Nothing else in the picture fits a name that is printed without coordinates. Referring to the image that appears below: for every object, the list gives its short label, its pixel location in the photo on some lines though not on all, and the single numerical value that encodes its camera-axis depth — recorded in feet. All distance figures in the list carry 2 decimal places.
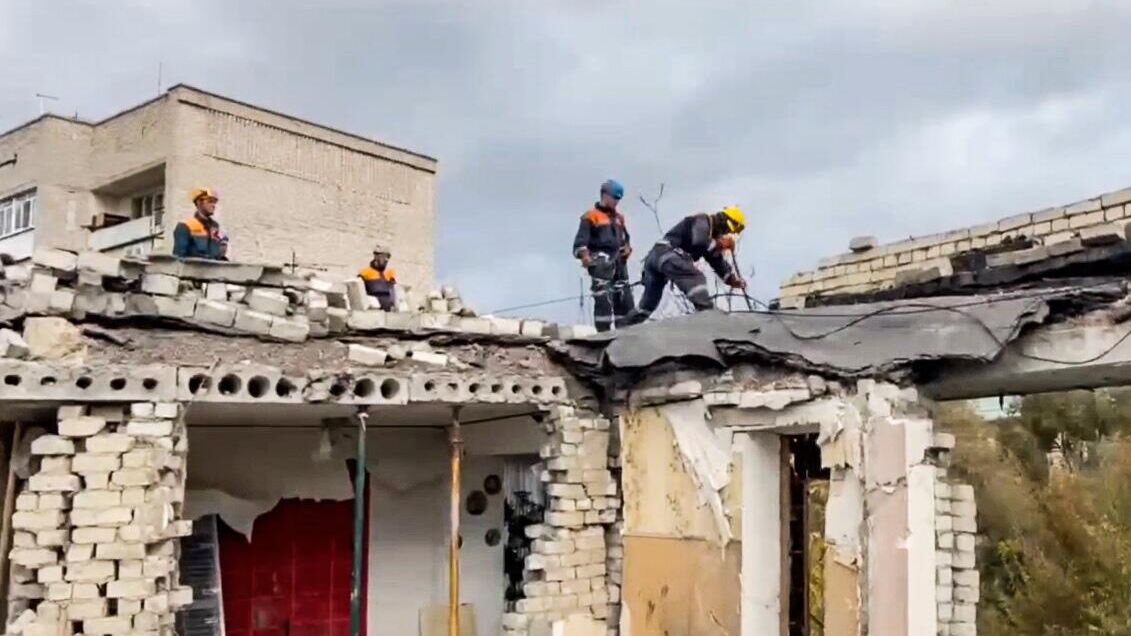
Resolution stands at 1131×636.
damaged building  19.80
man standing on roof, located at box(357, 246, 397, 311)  28.81
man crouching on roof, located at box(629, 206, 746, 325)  28.40
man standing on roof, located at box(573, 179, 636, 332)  29.99
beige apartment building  68.03
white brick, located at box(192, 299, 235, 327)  21.70
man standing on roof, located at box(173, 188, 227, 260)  25.86
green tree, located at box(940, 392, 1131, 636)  40.63
